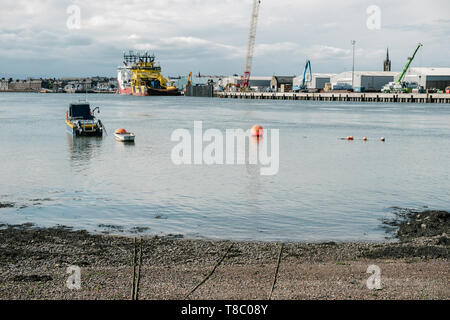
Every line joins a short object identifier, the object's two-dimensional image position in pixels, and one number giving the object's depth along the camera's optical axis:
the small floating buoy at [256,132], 52.24
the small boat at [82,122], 48.78
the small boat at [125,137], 45.03
